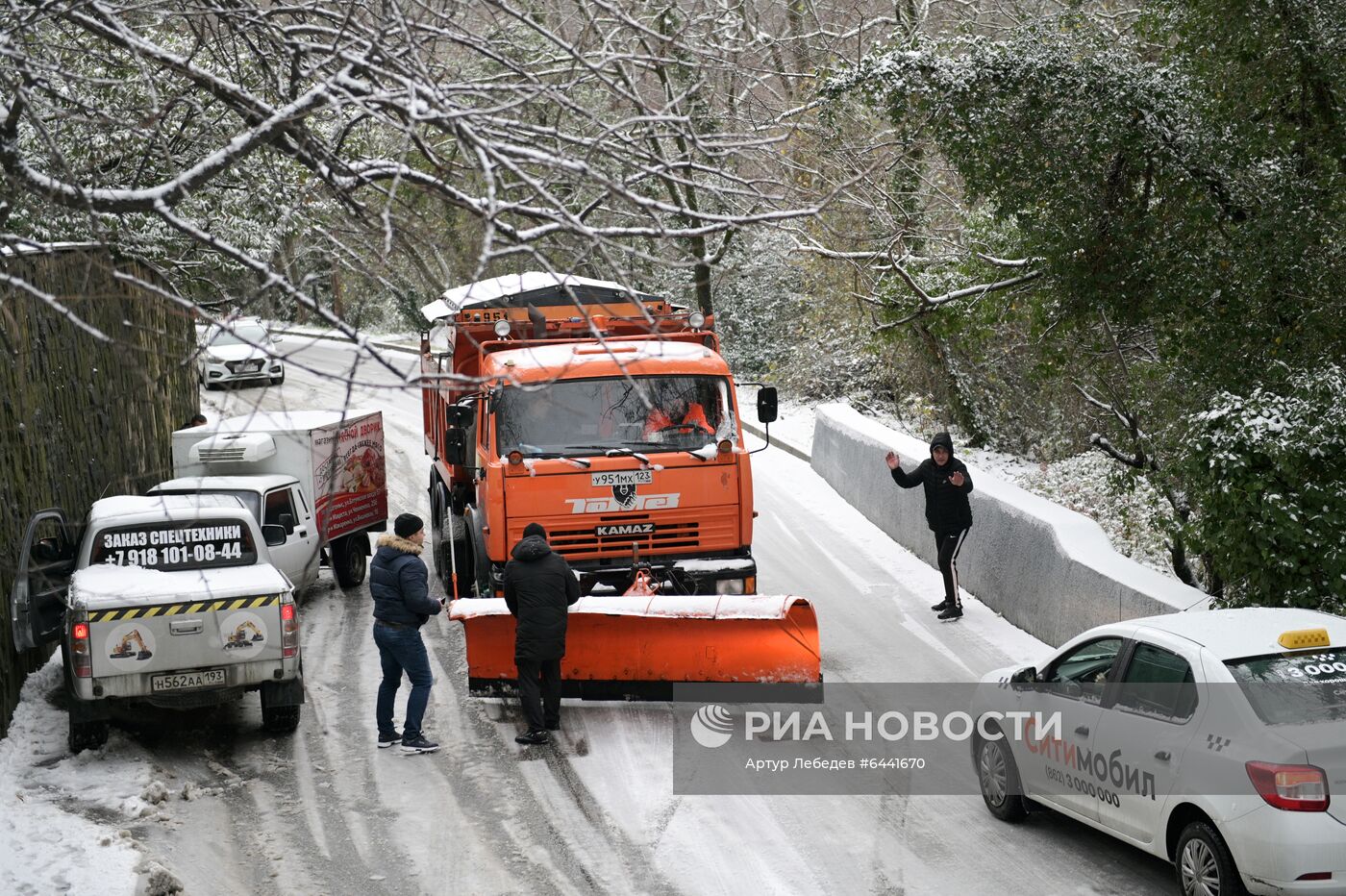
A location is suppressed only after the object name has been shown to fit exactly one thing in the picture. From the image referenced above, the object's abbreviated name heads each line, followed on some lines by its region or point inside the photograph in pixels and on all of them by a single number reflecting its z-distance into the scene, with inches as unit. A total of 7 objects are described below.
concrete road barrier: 426.0
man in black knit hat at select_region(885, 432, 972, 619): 533.6
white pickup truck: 385.4
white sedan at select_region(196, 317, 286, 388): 1148.4
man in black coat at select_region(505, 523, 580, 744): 392.2
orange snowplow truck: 415.5
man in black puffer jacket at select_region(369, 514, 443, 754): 395.9
